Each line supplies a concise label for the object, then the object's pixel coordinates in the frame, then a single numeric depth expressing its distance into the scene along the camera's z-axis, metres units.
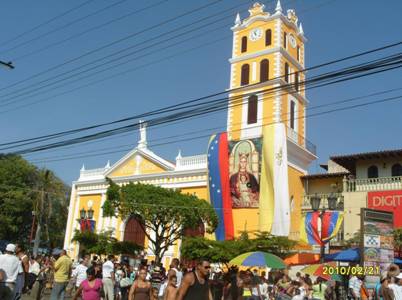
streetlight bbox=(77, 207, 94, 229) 38.44
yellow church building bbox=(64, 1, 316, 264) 31.53
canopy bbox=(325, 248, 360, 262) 18.83
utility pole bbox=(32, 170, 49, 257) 42.94
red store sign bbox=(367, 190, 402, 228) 25.62
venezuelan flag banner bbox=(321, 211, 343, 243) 23.07
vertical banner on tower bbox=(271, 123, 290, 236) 29.88
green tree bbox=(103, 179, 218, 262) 27.75
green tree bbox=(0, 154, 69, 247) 47.28
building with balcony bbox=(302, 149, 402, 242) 26.25
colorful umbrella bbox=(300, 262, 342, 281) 16.49
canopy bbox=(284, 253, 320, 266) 29.41
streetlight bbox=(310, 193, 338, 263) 17.58
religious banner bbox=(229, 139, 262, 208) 31.78
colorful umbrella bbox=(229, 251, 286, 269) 15.96
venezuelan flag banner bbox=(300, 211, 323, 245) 24.06
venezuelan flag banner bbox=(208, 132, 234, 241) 32.16
